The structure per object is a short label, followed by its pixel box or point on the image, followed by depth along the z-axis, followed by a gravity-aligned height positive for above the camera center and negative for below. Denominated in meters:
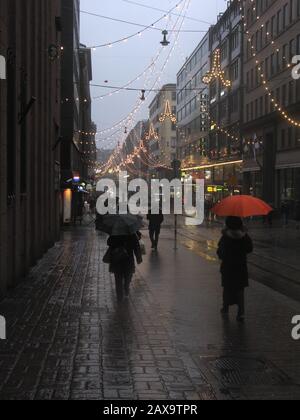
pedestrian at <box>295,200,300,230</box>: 42.91 -1.77
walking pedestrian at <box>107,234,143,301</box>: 10.97 -1.28
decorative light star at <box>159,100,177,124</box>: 77.30 +11.03
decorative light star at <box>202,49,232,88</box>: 56.31 +10.58
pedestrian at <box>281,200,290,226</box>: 41.12 -1.69
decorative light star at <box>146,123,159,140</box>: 112.34 +9.85
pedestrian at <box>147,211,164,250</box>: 21.23 -1.33
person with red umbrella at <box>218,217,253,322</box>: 9.51 -1.11
